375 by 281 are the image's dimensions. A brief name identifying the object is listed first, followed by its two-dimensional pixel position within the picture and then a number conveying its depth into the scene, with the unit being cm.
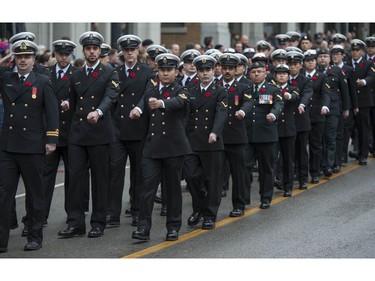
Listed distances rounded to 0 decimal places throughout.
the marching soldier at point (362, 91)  1786
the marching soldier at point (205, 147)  1216
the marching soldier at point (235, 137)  1295
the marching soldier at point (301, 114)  1520
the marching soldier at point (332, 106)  1652
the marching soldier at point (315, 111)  1595
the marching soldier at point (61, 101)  1234
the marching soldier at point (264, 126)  1375
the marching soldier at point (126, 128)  1252
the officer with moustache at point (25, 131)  1089
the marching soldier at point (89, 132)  1166
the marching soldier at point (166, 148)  1134
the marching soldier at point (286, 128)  1461
